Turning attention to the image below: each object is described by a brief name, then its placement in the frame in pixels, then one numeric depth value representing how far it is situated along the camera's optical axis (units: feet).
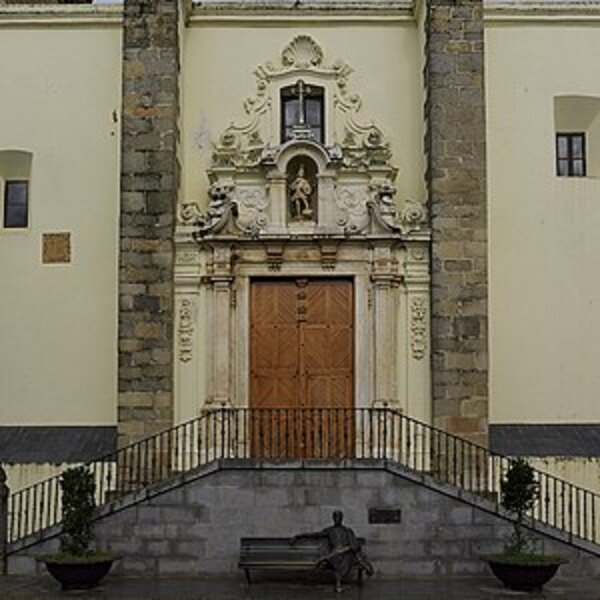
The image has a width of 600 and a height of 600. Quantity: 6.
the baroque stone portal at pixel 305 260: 64.23
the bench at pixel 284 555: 50.90
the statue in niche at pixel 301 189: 65.77
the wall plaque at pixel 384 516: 54.65
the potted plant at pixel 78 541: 49.49
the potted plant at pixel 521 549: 49.11
